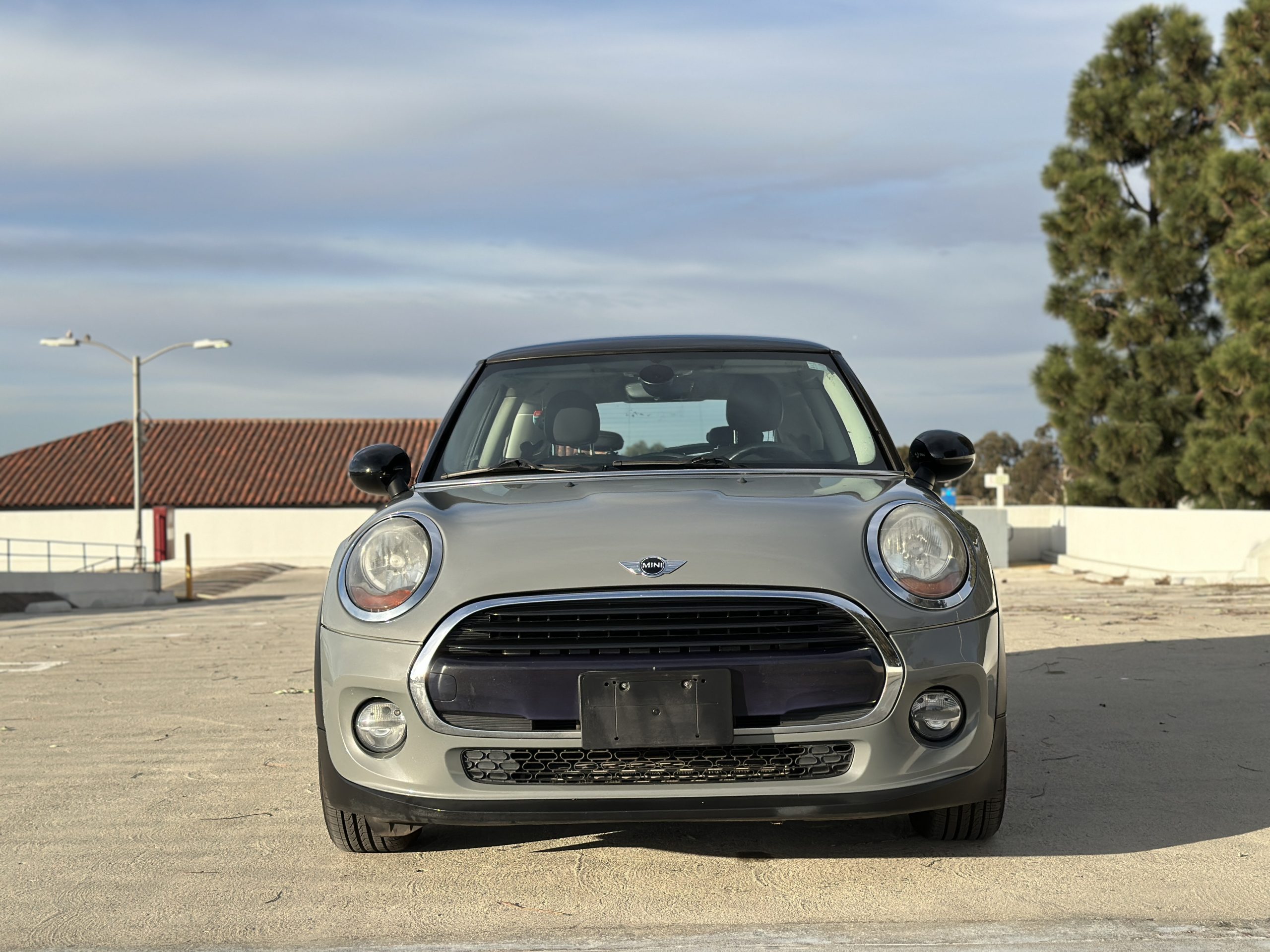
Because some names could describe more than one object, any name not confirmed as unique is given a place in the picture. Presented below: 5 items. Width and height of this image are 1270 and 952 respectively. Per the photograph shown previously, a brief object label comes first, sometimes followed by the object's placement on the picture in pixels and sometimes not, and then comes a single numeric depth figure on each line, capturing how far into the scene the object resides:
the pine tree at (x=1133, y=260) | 29.08
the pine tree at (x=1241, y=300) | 23.72
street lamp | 30.78
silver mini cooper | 3.42
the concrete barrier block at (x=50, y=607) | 21.02
